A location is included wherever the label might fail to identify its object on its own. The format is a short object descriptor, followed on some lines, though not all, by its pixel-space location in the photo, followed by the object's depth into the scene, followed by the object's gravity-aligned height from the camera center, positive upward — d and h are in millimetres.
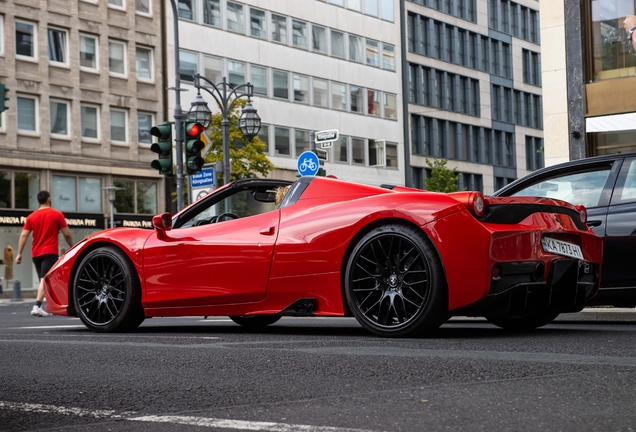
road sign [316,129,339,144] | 22103 +2044
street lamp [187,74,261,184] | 27045 +2911
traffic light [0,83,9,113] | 17781 +2487
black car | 8164 +236
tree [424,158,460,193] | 55594 +2690
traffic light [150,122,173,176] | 17203 +1490
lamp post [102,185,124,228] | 42781 +1712
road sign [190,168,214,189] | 22188 +1214
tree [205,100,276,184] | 37156 +3023
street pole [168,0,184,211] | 20531 +1897
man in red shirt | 13805 +91
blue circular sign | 20891 +1399
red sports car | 6566 -186
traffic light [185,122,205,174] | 17266 +1464
